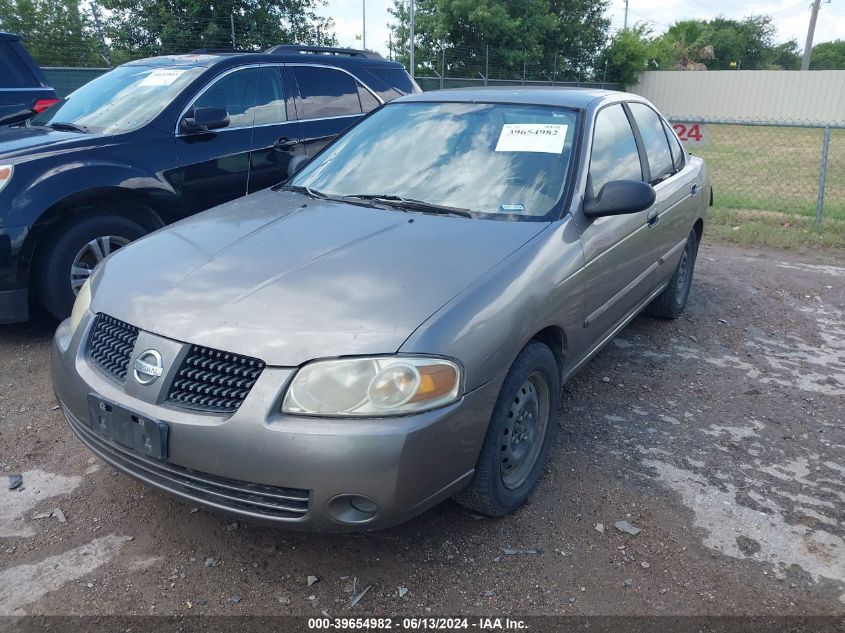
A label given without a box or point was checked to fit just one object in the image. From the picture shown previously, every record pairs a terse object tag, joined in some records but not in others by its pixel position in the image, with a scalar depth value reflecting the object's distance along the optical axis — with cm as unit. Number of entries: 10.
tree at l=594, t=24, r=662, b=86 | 3559
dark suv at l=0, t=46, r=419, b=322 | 443
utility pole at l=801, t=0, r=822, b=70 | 3962
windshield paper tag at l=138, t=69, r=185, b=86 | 538
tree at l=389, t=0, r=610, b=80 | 2934
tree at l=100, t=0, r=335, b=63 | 1880
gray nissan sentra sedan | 227
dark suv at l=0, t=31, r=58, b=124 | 658
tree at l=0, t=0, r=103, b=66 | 1575
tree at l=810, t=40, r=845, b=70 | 6263
